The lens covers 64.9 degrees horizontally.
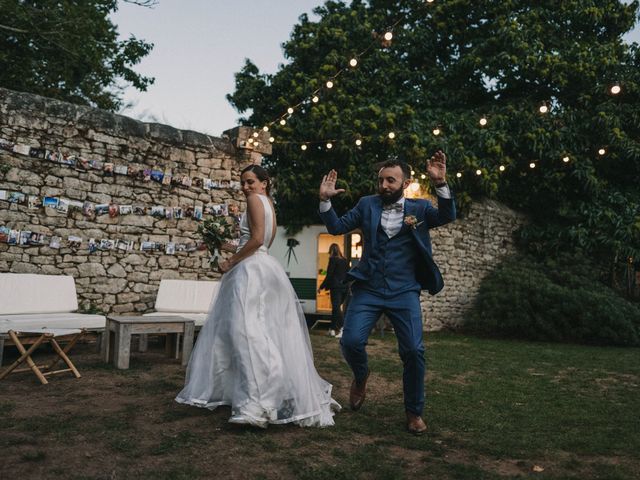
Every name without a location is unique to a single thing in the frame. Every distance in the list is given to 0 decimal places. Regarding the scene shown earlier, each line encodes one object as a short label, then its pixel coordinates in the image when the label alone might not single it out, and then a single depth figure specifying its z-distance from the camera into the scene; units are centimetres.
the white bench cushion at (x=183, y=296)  741
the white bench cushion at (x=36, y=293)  598
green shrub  970
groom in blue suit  327
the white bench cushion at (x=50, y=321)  523
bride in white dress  314
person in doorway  924
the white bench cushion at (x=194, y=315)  661
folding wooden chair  443
